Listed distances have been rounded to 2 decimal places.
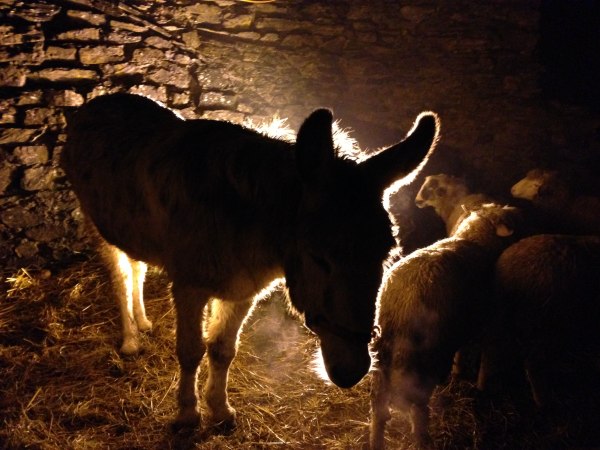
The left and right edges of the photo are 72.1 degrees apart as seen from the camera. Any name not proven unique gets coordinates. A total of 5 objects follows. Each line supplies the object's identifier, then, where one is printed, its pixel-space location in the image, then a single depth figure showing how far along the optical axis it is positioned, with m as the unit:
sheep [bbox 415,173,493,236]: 6.23
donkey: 1.85
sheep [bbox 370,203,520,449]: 3.12
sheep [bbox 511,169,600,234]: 5.79
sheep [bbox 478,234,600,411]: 3.72
